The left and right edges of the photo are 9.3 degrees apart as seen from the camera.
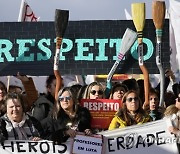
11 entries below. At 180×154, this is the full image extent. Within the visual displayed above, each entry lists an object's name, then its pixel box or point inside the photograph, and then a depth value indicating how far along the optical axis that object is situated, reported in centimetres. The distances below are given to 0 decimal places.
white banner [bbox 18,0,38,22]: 2197
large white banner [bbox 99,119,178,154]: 1299
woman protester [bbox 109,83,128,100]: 1502
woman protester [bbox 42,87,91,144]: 1242
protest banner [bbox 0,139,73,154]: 1275
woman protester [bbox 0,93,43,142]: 1233
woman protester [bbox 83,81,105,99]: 1494
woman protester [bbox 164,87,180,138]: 1287
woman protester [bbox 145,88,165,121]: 1424
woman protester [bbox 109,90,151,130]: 1309
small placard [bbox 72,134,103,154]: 1259
